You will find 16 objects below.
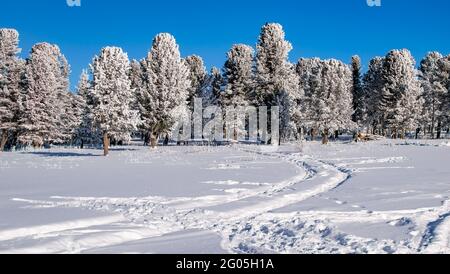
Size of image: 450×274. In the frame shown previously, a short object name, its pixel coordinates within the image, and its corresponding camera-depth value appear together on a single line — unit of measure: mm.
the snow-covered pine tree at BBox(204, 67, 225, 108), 59188
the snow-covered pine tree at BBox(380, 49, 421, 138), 55750
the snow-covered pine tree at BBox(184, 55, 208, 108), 59875
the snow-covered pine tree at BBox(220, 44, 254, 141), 55594
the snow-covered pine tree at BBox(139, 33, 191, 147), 45688
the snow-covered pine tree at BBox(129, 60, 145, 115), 47388
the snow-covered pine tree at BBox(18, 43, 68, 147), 46156
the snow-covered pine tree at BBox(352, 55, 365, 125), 68812
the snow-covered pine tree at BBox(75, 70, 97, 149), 59188
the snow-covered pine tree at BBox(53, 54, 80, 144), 52656
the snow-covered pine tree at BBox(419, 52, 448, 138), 60125
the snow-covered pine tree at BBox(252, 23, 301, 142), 49125
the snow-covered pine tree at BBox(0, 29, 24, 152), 45969
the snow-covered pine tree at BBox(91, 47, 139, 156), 36656
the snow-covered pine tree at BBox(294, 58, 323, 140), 51281
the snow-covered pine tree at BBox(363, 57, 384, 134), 62562
